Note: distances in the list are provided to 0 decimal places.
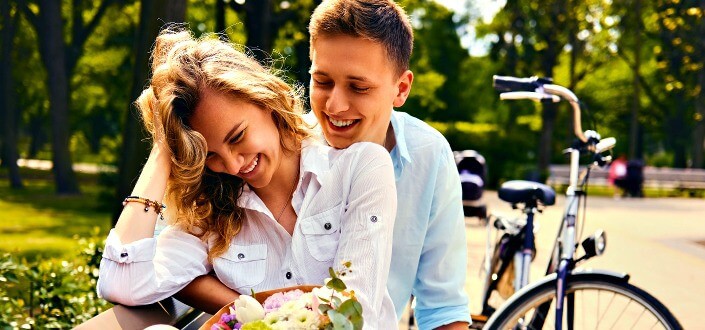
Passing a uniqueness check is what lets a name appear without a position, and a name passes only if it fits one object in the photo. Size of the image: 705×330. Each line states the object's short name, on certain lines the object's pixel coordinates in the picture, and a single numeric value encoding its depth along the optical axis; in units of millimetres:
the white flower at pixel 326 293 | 1644
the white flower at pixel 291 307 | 1622
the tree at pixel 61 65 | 14820
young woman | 2221
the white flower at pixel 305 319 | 1581
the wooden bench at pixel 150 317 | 2131
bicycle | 3658
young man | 2643
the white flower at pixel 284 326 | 1585
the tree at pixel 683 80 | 28141
